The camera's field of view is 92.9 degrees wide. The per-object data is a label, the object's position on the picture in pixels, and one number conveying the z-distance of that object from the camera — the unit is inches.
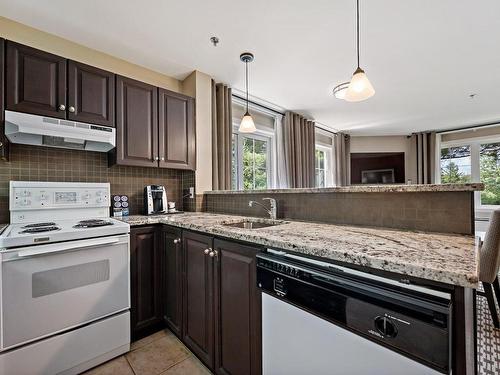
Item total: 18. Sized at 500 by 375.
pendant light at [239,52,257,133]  93.0
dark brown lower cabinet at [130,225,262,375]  45.0
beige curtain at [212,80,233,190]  110.6
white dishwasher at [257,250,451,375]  23.4
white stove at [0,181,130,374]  49.2
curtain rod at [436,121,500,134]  192.1
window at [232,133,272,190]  131.3
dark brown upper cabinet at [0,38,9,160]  61.2
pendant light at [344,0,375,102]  63.8
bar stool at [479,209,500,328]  63.9
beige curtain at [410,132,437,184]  220.7
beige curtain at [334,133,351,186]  225.9
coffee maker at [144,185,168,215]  91.7
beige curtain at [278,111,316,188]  157.9
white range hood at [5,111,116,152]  62.4
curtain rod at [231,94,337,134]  130.8
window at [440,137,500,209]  190.4
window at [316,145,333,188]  211.4
